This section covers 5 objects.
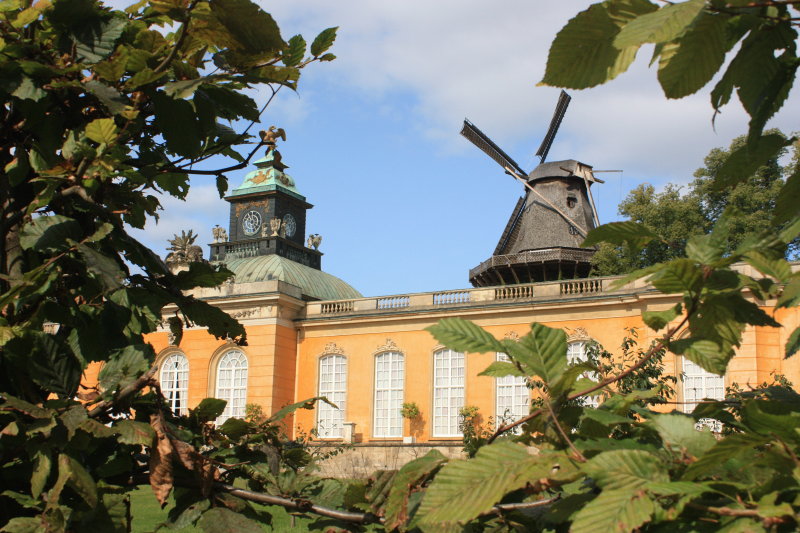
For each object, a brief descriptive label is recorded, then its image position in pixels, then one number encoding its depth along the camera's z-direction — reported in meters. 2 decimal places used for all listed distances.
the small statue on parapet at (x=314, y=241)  33.82
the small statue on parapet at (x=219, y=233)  33.47
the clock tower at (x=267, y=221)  32.19
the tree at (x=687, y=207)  27.52
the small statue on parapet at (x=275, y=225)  32.06
